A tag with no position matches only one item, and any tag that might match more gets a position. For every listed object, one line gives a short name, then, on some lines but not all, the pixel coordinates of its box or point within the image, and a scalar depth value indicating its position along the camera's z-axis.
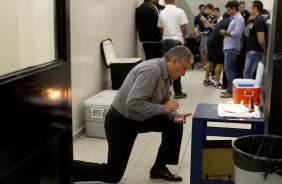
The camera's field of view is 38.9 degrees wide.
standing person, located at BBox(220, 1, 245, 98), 6.16
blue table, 2.88
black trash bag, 2.60
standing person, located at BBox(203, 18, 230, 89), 6.50
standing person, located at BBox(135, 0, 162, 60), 6.58
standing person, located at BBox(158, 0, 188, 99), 6.17
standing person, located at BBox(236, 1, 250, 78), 7.19
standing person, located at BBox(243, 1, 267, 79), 5.67
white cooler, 4.35
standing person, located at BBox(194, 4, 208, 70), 9.72
